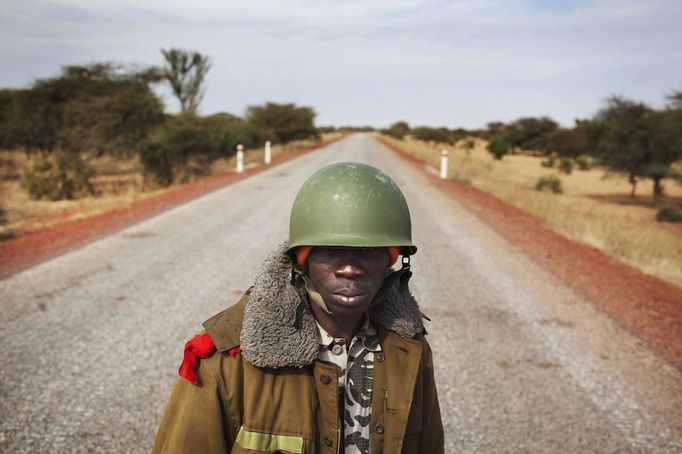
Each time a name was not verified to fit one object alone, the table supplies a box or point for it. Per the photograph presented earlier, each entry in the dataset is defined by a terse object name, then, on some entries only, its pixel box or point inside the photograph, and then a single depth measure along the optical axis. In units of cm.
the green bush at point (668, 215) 1635
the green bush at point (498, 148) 4753
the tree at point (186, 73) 4597
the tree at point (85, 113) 2058
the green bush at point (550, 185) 2348
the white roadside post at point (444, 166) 2016
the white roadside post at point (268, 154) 2557
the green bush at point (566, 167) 3684
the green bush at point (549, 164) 4153
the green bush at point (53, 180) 1725
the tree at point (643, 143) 2020
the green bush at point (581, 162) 3984
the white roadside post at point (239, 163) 2039
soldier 144
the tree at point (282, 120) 4749
